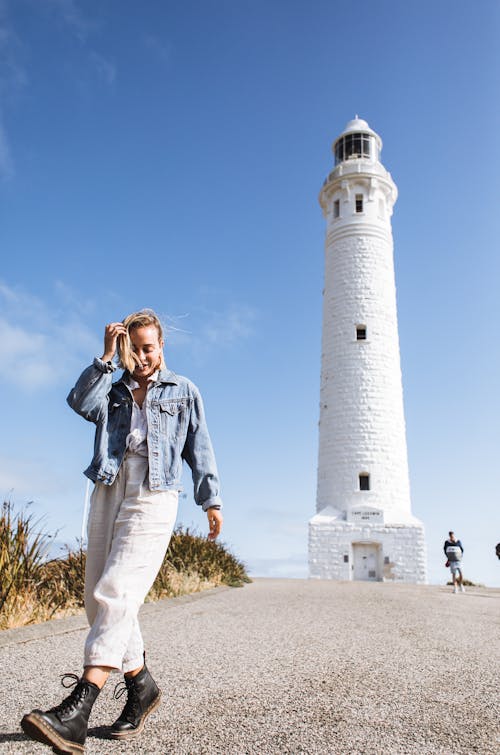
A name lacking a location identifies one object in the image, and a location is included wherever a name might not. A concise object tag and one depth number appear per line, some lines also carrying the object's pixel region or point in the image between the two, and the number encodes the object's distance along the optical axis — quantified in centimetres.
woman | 271
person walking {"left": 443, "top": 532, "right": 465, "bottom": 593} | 1559
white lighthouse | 1998
